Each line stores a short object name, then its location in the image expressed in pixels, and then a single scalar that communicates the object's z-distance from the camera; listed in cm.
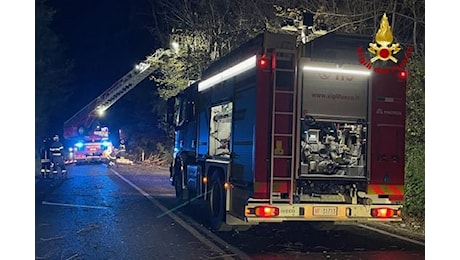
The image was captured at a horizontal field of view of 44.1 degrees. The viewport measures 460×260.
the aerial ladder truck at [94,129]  3180
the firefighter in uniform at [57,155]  2092
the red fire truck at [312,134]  800
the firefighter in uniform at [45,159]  2098
